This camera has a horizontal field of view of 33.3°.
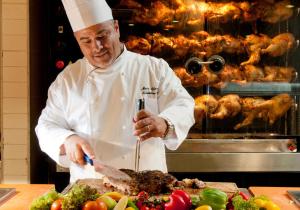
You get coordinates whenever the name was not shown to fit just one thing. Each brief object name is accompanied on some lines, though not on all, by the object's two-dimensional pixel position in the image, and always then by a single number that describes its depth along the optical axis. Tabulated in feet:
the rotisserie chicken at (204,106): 10.06
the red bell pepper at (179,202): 5.19
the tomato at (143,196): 5.42
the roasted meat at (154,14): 9.92
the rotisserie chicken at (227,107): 10.09
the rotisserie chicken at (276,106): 10.02
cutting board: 6.32
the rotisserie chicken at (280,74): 10.07
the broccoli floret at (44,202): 5.24
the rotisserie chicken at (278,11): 9.98
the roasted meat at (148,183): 6.17
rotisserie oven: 9.97
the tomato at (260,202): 5.39
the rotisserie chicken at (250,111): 10.17
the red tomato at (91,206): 4.96
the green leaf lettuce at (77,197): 5.09
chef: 7.17
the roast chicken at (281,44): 9.97
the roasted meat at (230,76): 10.09
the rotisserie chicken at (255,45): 10.06
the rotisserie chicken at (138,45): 9.95
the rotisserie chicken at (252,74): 10.09
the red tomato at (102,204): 5.00
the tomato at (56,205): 5.15
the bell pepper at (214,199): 5.28
